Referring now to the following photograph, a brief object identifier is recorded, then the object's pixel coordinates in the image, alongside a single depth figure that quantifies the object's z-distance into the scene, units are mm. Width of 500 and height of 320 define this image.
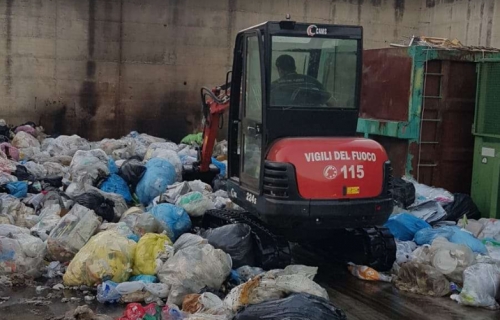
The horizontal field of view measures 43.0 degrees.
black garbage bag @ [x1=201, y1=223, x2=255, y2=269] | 6176
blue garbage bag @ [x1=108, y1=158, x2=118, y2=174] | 9133
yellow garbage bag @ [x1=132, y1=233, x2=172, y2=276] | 5883
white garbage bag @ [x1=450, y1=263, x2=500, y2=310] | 5766
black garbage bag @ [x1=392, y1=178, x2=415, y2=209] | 8281
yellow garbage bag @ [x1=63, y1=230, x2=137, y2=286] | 5695
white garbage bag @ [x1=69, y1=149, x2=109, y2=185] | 8609
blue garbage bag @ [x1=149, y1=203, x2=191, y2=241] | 6980
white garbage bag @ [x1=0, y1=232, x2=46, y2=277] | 6008
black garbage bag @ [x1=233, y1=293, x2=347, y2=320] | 4113
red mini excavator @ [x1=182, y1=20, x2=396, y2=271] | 5773
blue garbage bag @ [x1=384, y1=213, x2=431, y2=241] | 7547
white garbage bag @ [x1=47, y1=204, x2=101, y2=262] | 6312
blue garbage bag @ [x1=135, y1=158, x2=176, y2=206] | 8609
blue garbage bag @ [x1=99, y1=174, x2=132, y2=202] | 8625
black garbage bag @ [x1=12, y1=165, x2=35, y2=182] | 9258
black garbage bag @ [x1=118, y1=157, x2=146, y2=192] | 8867
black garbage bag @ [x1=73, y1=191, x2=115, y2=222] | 7309
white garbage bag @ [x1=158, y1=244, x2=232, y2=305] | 5434
